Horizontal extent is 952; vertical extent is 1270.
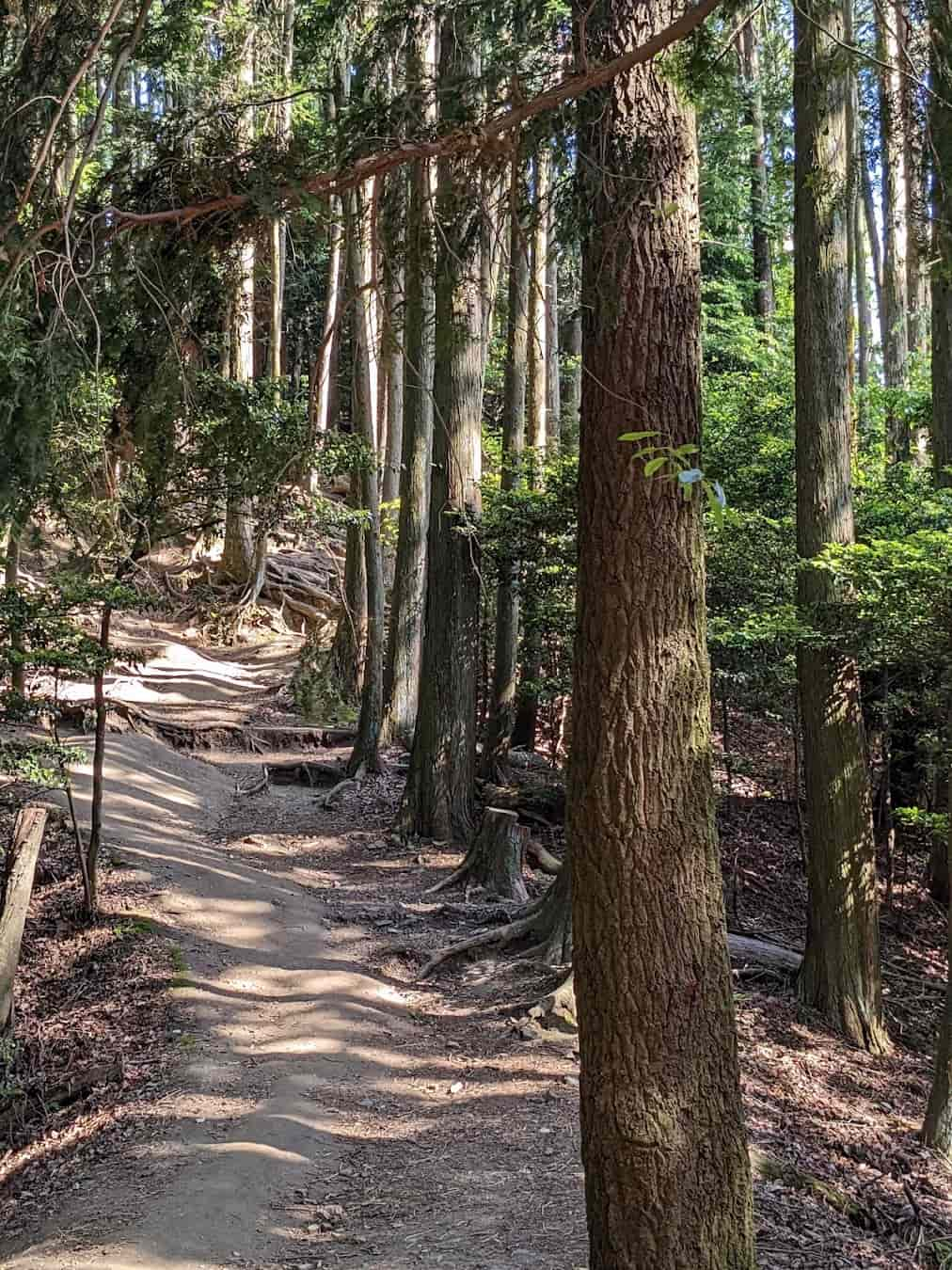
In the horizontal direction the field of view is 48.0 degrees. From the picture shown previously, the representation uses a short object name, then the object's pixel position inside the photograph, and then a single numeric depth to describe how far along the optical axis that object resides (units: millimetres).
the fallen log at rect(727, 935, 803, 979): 9305
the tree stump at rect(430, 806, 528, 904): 10391
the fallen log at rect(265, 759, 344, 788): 15094
